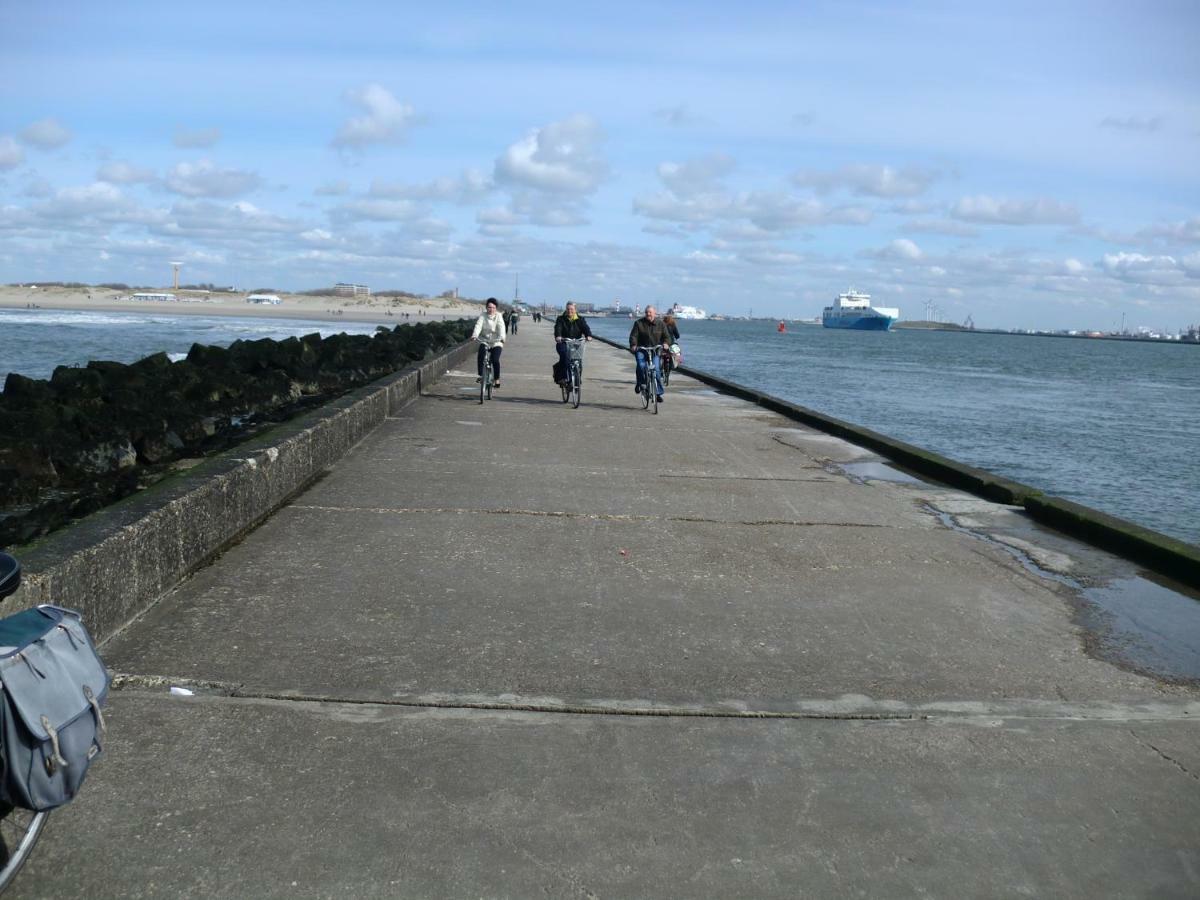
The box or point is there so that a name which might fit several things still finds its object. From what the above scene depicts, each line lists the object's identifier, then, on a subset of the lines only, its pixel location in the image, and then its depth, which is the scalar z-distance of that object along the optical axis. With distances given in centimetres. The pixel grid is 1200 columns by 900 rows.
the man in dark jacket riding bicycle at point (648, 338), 1714
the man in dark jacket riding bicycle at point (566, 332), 1720
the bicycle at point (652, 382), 1741
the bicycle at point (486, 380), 1770
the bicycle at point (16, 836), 284
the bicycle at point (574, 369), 1734
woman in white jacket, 1719
